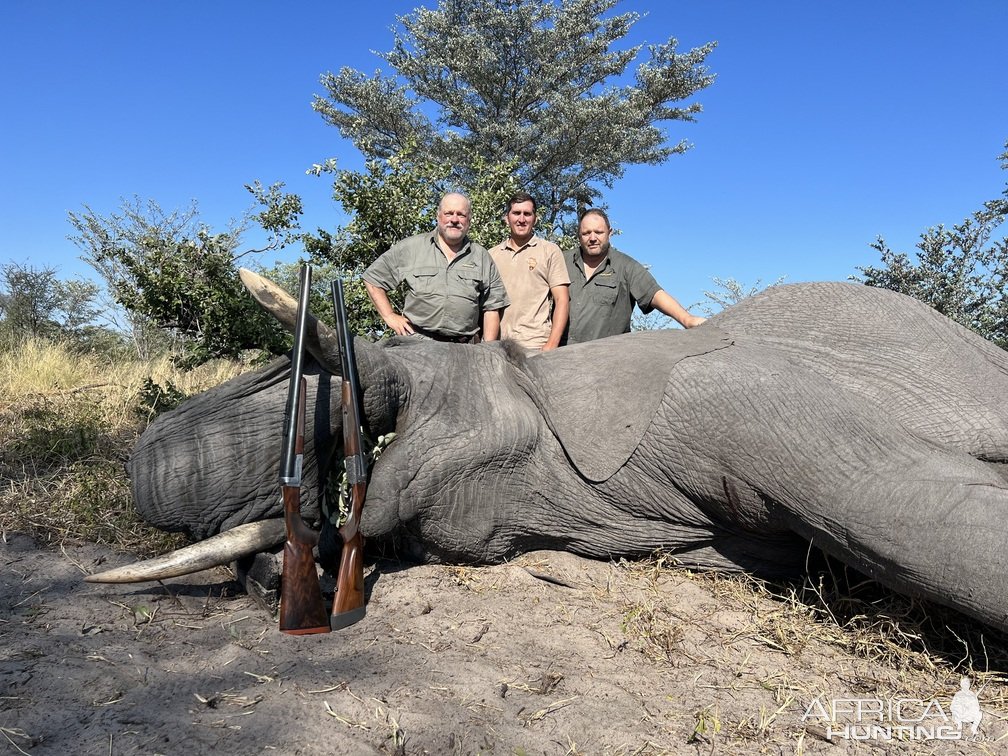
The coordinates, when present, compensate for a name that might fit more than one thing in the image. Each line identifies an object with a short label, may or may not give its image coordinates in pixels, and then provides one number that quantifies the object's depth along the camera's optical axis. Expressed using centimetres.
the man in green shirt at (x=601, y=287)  545
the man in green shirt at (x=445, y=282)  486
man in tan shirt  532
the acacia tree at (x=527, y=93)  1864
